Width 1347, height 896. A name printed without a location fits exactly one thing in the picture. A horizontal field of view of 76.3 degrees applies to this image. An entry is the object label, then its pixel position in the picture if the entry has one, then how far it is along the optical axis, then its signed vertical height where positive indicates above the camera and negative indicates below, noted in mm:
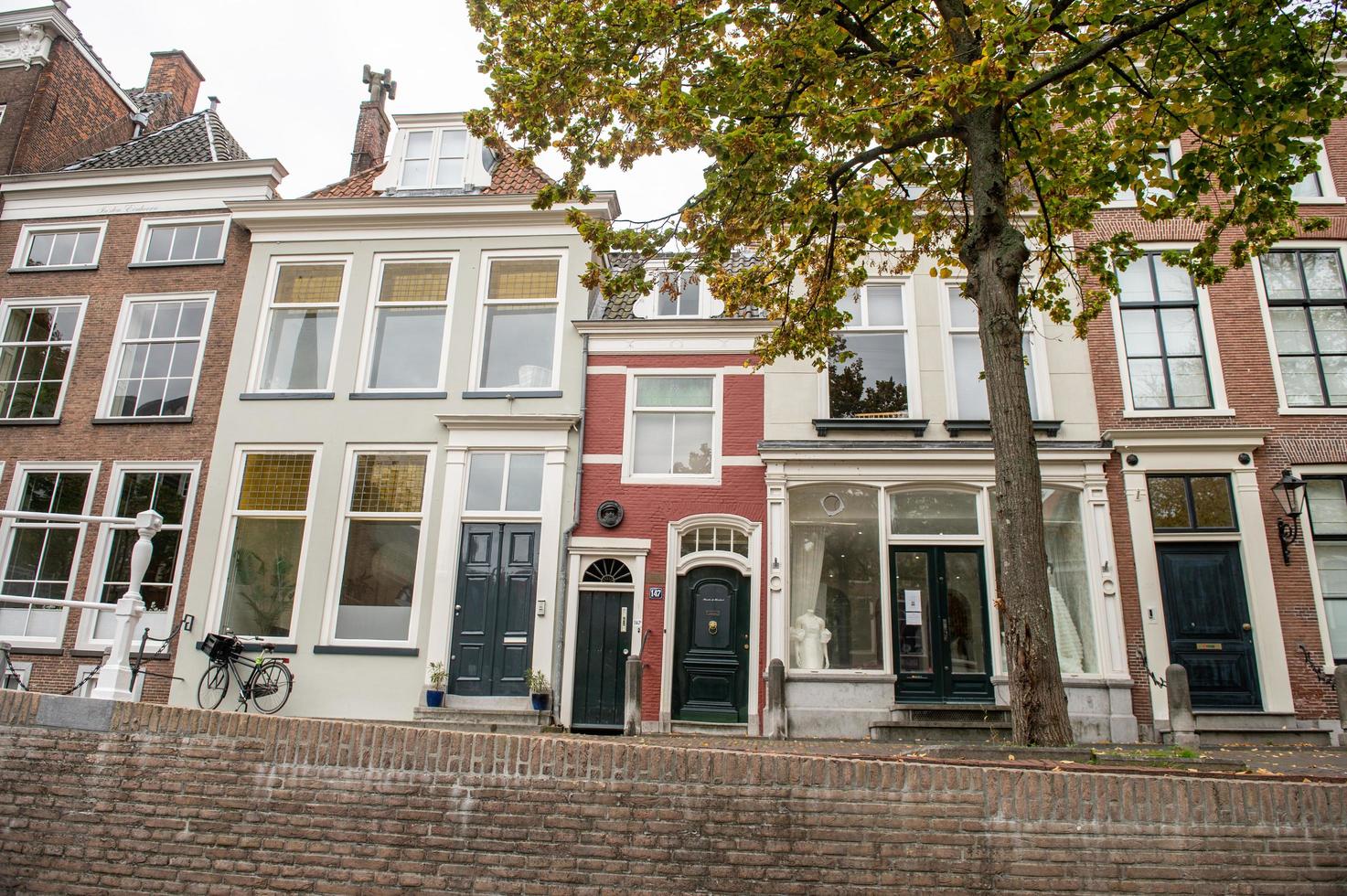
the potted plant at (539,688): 12859 -249
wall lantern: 12445 +2651
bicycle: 13367 -229
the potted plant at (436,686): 13070 -251
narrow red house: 13047 +2244
